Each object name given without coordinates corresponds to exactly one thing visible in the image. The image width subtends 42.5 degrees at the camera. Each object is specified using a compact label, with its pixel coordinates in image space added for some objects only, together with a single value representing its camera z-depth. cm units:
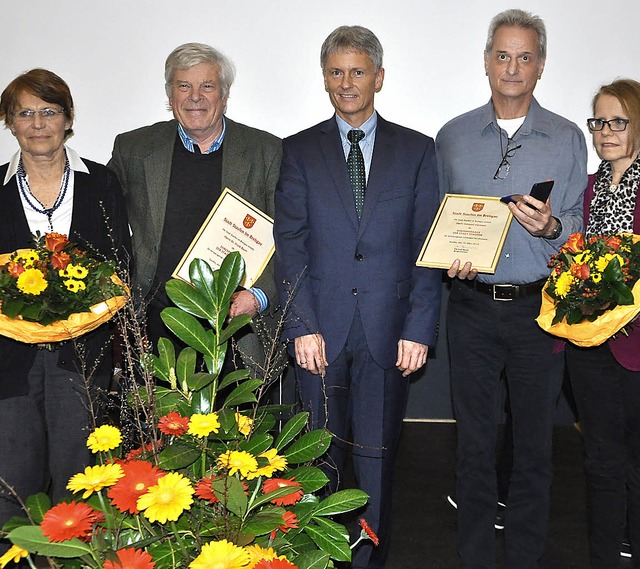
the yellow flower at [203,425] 135
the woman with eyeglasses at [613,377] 304
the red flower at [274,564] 125
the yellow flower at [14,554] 128
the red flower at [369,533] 148
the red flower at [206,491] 135
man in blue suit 310
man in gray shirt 316
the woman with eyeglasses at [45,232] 293
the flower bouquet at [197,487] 125
